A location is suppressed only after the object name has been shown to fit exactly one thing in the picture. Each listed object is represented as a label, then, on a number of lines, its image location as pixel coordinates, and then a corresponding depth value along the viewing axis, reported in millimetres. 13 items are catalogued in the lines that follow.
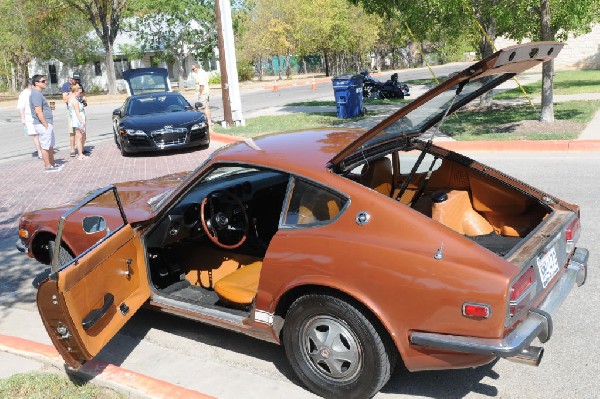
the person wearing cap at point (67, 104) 14051
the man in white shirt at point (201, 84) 17500
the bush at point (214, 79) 51094
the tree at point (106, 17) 39438
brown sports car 3270
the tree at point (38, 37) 43094
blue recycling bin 18219
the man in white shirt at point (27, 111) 12172
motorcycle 25688
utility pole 17266
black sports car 13734
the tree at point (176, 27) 41250
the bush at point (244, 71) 52844
